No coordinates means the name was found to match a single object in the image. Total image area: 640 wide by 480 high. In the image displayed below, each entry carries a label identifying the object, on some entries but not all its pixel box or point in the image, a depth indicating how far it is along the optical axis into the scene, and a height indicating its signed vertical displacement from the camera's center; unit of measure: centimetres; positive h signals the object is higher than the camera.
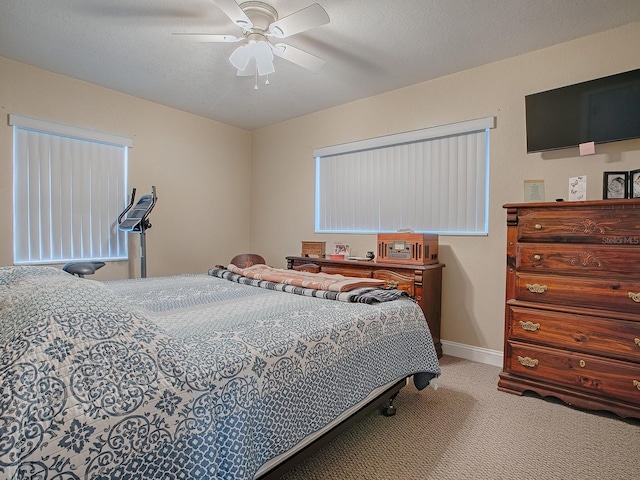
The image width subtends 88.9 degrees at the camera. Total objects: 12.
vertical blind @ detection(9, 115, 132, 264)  294 +38
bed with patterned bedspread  67 -40
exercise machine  312 +11
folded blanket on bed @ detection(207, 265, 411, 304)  179 -35
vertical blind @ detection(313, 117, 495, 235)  297 +53
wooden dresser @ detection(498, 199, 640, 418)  189 -44
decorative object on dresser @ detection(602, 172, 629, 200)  214 +33
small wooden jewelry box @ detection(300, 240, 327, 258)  372 -19
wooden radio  285 -13
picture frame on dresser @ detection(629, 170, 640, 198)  208 +33
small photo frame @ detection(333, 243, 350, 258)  366 -18
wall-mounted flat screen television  219 +88
